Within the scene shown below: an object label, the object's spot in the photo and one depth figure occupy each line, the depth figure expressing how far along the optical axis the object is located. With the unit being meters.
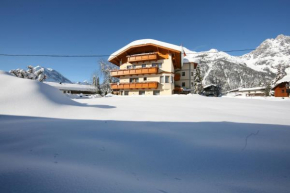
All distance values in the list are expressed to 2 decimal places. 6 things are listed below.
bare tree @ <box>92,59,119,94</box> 41.88
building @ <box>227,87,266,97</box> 59.18
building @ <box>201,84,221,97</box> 46.88
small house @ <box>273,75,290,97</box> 37.83
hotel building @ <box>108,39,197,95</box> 25.08
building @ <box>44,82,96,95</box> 55.19
